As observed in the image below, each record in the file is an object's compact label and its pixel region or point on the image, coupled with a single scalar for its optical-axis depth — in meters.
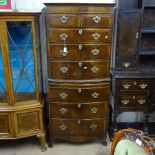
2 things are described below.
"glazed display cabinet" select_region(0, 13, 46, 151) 1.64
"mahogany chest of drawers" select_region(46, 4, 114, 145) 1.64
